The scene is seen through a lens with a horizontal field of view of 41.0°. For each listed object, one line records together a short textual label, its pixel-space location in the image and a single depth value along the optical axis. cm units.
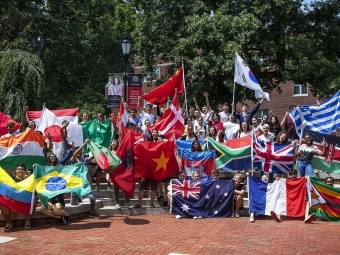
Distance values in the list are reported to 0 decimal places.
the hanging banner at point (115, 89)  2130
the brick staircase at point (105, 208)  1066
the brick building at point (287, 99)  4067
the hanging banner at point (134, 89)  2050
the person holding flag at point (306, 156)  1215
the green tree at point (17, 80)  2177
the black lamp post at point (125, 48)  1698
